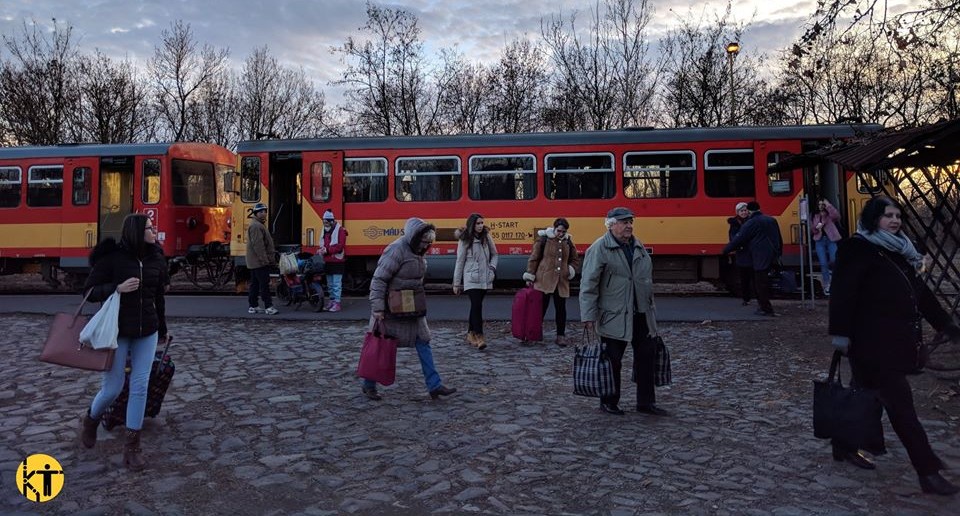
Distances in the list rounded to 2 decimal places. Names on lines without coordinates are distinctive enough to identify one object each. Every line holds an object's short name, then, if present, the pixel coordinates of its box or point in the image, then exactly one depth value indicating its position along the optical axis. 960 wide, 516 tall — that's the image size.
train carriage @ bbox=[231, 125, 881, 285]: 13.90
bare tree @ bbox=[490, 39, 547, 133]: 30.25
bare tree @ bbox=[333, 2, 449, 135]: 30.09
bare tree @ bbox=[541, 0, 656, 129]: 28.03
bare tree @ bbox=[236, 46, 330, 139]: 36.41
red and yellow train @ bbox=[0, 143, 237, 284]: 16.11
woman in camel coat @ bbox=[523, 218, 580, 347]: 9.03
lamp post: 22.11
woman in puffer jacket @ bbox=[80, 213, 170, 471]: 4.61
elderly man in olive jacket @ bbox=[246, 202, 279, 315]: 11.73
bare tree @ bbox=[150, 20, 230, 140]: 33.22
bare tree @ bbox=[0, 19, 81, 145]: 27.98
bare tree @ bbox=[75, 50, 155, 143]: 29.94
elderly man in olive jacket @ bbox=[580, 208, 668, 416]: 5.71
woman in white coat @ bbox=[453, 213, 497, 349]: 8.96
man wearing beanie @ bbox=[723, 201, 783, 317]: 11.05
